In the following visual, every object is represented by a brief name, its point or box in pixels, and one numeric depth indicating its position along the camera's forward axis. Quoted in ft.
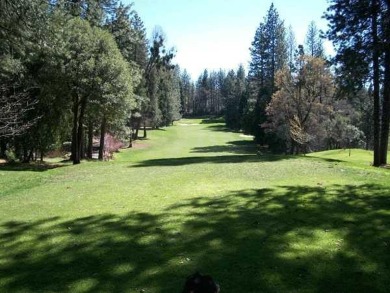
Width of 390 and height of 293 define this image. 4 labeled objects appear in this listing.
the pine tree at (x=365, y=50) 69.72
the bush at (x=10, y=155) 99.91
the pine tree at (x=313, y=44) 229.86
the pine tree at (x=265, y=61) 208.80
